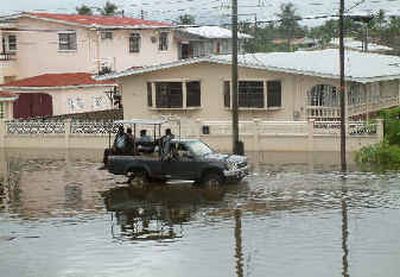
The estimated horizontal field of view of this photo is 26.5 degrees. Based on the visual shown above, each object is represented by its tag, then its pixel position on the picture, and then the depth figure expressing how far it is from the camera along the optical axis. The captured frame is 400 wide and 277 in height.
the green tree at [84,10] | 90.51
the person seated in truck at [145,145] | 27.89
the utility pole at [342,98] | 30.74
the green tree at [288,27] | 135.25
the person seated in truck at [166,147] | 26.66
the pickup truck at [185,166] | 26.28
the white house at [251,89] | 40.25
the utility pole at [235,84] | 31.34
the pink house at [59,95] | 50.66
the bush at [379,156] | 31.70
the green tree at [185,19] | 93.07
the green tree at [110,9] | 88.31
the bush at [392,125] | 34.41
